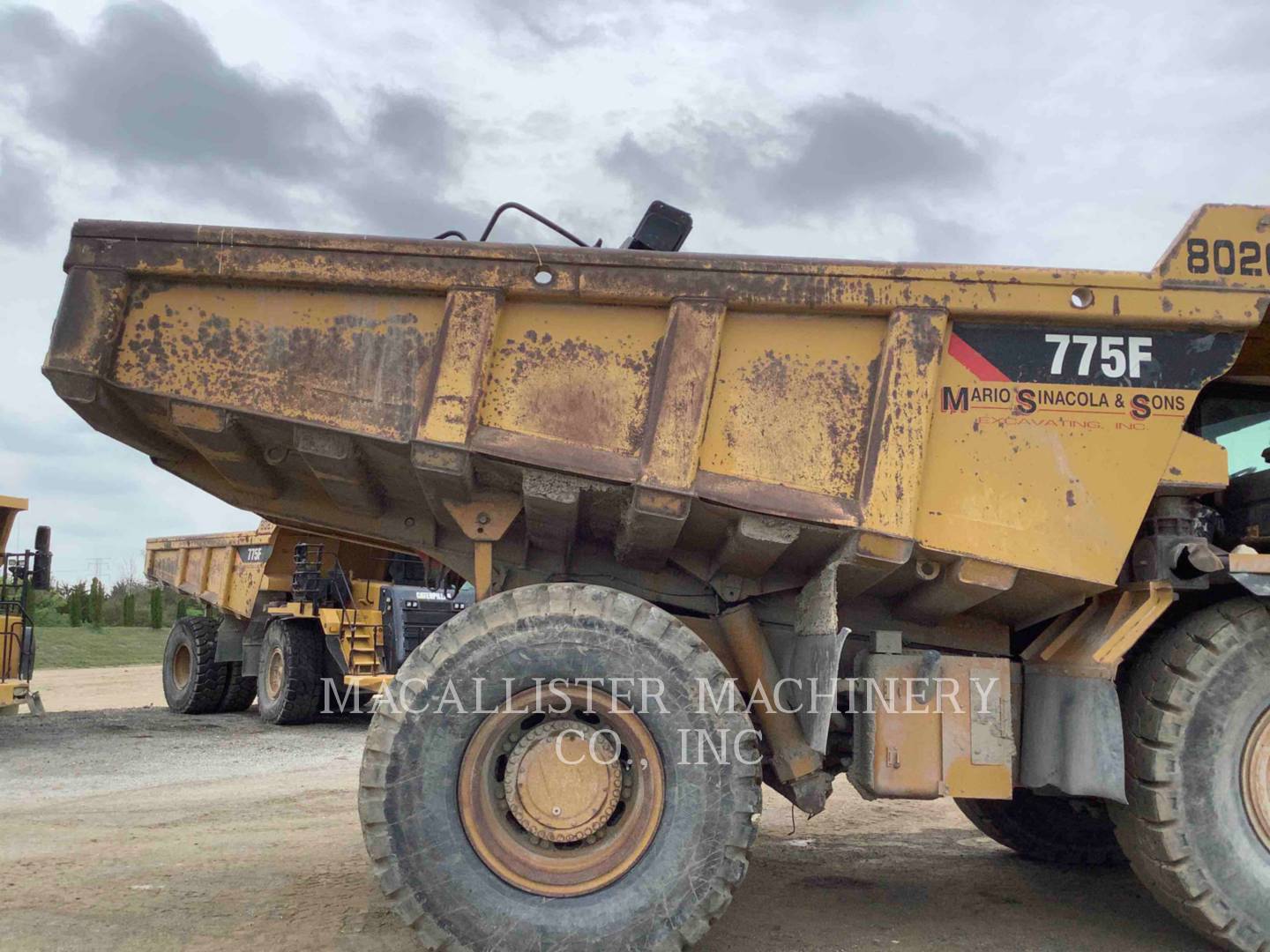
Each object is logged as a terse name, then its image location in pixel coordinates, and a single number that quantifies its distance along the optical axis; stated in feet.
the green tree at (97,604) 103.18
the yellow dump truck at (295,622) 42.96
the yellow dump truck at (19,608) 40.09
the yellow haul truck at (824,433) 13.10
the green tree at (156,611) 109.70
